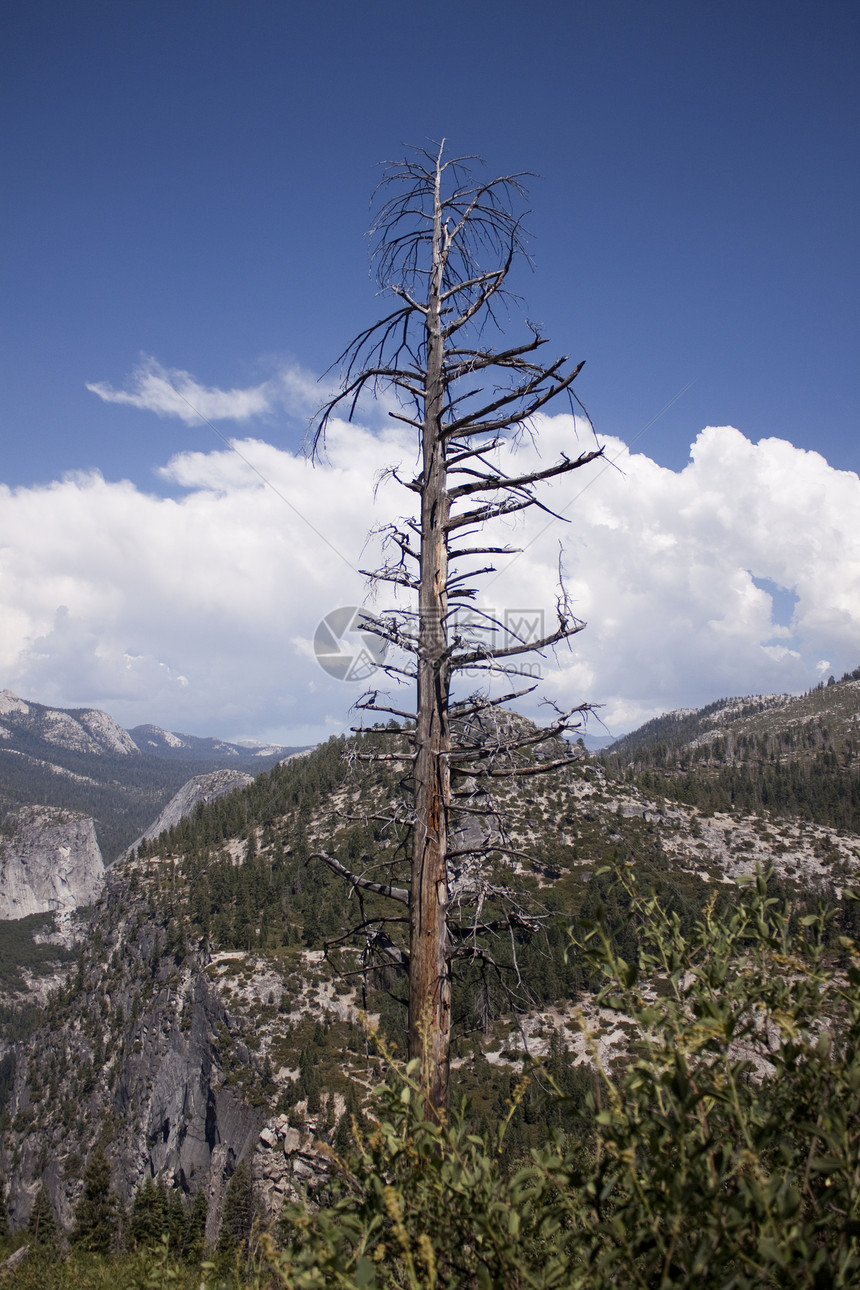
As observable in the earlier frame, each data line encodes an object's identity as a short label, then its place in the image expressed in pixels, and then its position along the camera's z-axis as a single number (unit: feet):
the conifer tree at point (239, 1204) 114.42
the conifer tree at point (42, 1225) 151.43
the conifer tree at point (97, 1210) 130.72
